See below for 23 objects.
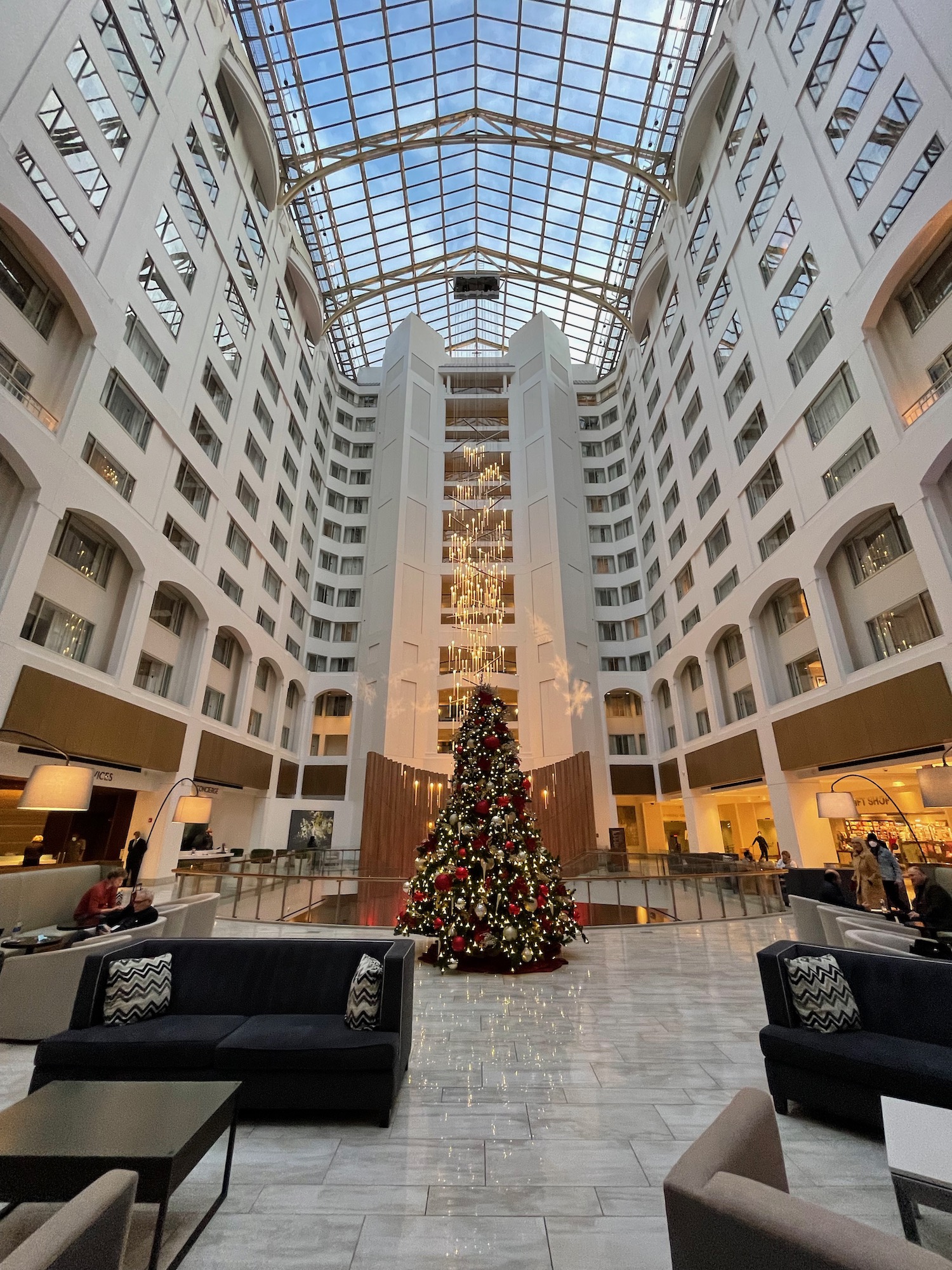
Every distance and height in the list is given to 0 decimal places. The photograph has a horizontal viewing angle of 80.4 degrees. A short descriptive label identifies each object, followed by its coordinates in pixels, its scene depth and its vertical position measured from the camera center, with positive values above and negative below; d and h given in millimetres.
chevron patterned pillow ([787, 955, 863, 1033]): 3609 -864
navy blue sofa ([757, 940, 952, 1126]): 3119 -1074
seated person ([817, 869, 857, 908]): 7056 -485
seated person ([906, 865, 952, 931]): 5949 -538
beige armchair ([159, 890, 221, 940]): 7051 -693
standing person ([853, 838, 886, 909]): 8805 -388
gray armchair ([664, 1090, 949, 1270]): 1216 -820
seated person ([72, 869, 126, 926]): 6121 -472
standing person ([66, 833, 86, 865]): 16375 +199
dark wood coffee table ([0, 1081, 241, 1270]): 2221 -1116
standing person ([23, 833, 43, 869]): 13664 +86
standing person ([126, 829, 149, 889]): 11461 +24
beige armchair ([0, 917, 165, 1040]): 4777 -1080
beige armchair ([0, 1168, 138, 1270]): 1304 -869
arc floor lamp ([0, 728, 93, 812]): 5355 +606
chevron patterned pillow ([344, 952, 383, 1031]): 3779 -897
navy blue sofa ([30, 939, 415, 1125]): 3457 -1068
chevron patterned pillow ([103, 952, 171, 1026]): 3865 -876
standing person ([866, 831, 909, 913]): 8789 -316
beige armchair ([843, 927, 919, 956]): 4625 -698
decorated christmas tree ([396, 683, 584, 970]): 7129 -278
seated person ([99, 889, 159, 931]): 6105 -603
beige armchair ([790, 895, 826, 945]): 7312 -822
